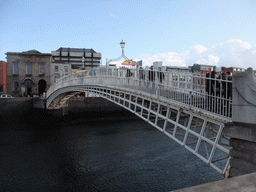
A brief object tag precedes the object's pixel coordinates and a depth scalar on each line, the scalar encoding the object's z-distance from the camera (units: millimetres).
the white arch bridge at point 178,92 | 5882
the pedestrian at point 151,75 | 8758
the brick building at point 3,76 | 36781
